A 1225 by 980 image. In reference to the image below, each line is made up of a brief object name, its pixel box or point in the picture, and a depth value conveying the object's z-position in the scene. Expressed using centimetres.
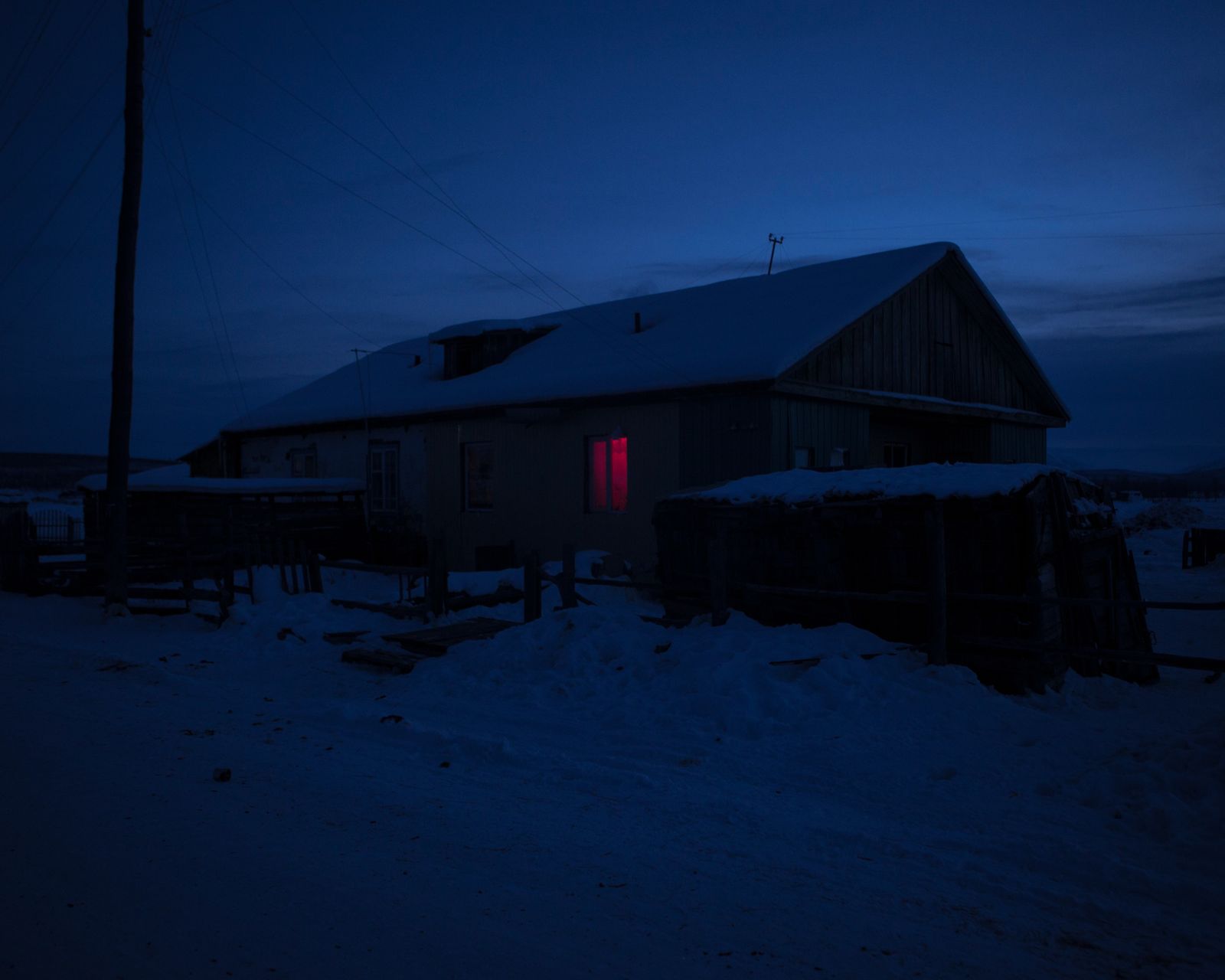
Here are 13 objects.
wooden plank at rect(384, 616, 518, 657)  1024
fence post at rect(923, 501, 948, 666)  805
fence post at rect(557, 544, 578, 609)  1129
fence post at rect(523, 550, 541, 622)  1130
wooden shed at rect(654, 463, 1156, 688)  806
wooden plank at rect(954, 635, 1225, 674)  680
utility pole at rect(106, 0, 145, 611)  1376
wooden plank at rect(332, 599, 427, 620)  1224
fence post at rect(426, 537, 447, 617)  1220
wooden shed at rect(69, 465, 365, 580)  1519
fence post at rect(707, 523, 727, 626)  977
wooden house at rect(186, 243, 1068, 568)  1548
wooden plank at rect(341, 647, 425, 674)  968
